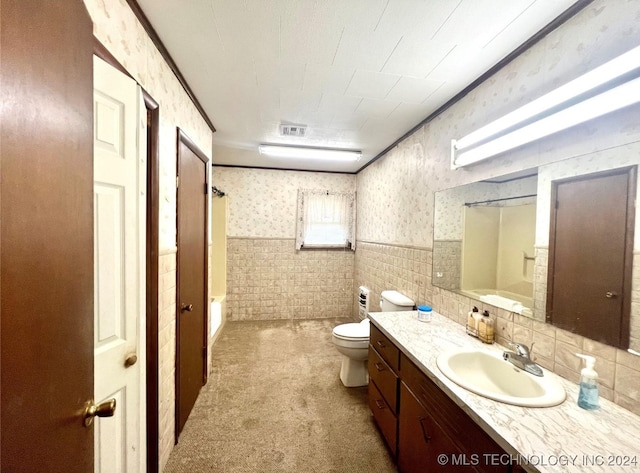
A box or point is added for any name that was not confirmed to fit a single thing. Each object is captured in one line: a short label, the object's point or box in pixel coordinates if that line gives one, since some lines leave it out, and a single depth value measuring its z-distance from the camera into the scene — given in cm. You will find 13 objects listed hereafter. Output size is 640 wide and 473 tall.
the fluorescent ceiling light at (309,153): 285
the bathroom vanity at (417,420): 88
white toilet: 215
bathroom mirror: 120
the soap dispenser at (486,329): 142
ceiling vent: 234
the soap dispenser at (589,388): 89
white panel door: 89
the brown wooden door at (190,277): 167
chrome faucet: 111
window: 388
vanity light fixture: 87
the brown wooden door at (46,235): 41
